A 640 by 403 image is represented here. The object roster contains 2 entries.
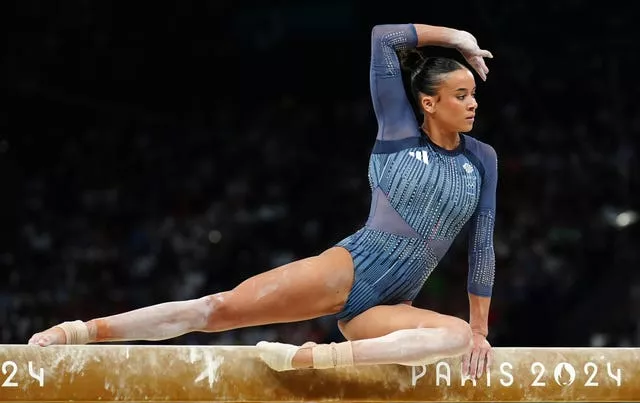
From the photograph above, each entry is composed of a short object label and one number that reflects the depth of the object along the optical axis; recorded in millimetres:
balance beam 7387
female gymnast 7336
